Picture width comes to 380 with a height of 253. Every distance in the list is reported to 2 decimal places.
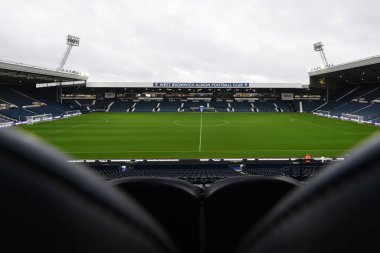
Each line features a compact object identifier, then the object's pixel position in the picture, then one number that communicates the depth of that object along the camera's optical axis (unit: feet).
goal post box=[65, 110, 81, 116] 206.83
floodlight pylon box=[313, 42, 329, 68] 257.50
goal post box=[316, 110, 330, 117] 200.64
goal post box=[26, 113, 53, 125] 150.22
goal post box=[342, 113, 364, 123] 156.25
